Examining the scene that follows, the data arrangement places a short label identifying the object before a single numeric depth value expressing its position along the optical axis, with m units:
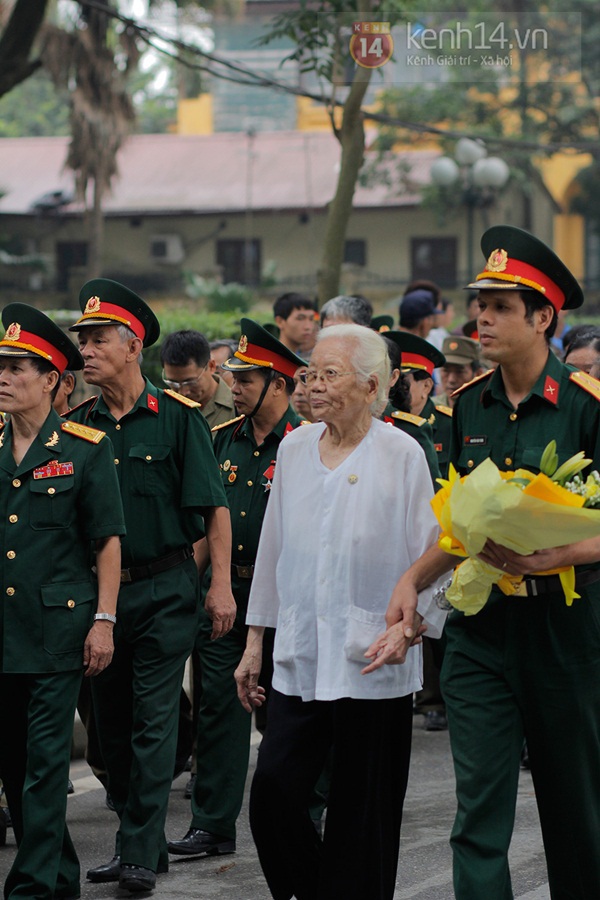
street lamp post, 26.22
